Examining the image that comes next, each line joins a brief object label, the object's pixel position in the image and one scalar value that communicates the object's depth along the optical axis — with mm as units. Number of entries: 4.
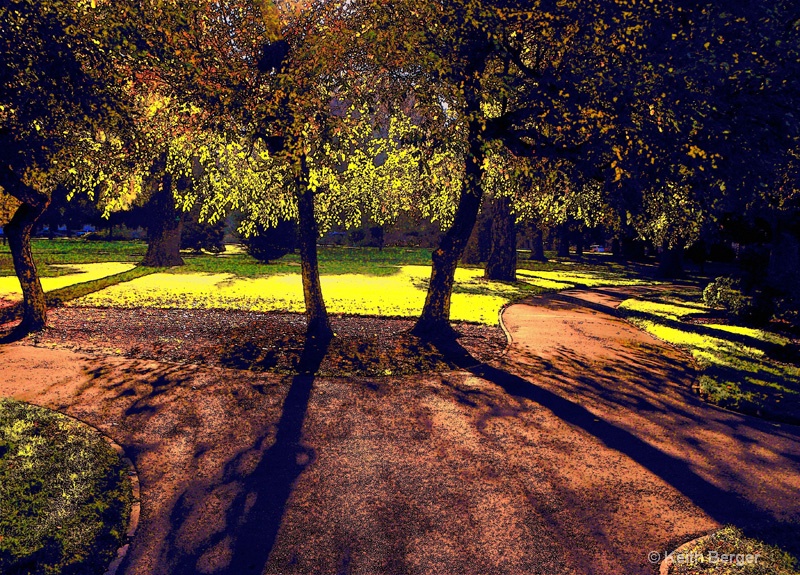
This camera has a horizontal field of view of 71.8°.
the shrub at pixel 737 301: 20203
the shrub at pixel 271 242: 39338
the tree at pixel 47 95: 11969
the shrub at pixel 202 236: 48094
